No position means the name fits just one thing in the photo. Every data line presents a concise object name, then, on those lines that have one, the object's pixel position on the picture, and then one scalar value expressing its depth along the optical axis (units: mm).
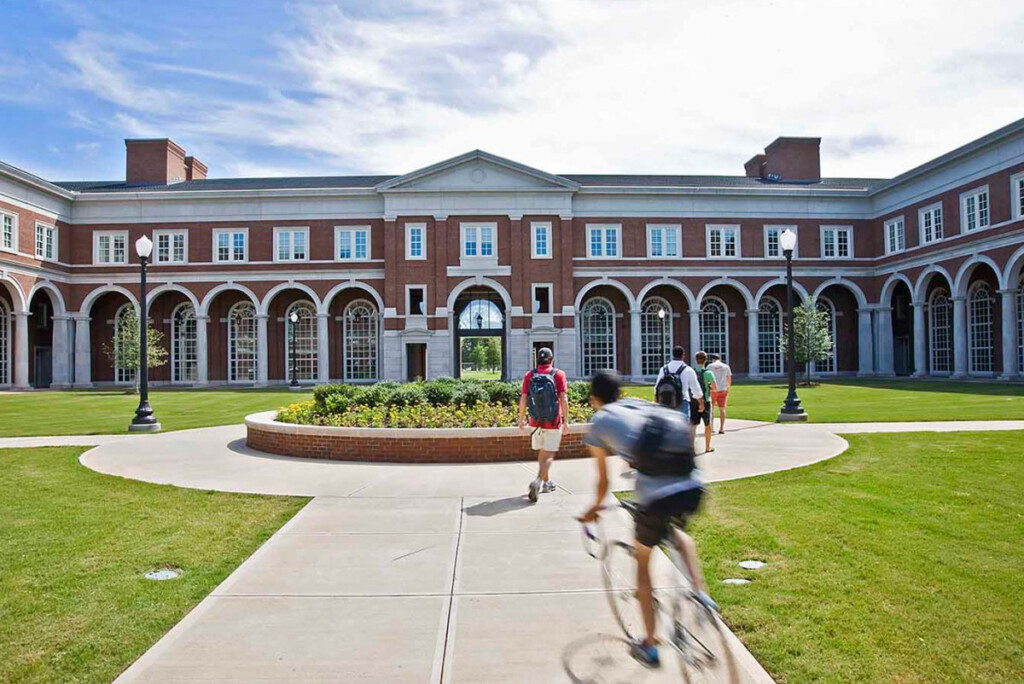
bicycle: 3748
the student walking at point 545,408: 8305
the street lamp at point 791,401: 17688
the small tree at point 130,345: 38594
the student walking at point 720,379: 14516
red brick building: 40938
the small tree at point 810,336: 36969
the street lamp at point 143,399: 16906
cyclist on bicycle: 3691
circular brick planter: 11383
